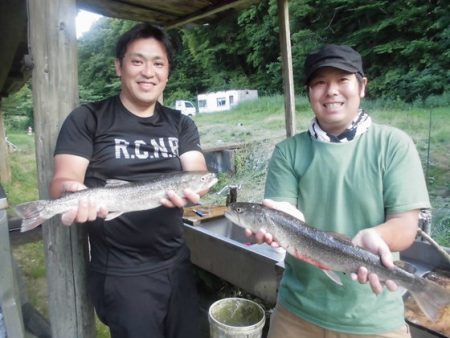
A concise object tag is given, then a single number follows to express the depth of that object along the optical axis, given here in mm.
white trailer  16406
